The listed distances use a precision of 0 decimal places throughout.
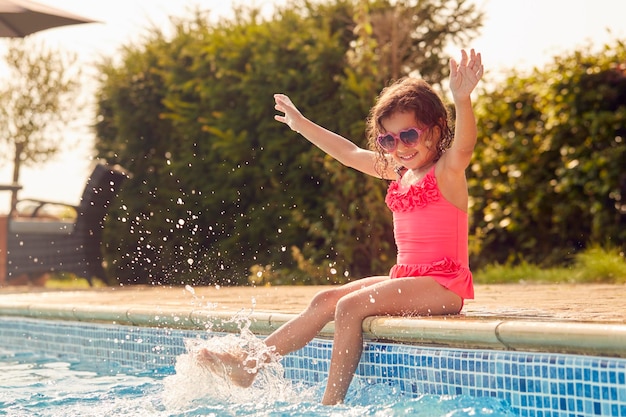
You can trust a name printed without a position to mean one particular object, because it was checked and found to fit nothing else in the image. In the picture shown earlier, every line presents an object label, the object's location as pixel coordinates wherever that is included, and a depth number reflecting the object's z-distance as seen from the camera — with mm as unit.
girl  3502
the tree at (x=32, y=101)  17359
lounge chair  9000
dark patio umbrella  8188
